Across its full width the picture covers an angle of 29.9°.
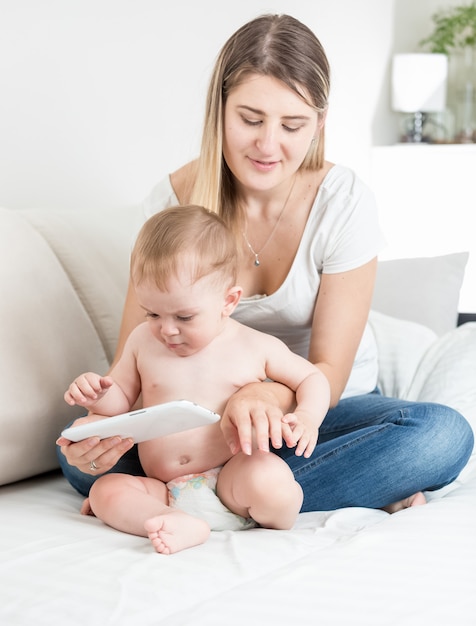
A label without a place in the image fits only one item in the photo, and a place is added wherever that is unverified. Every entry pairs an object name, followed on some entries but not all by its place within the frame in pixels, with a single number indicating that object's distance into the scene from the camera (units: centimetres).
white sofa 103
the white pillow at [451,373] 193
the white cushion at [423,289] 246
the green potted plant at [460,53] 412
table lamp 389
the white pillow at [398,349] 208
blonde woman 146
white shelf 375
